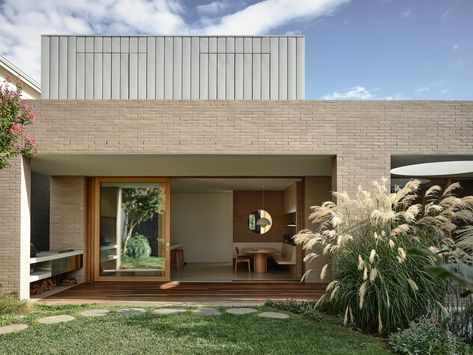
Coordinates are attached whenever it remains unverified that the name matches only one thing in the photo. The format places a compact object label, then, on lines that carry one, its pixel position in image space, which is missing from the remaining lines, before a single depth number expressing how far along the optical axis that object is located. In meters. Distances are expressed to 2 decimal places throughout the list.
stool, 15.22
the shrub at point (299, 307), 7.10
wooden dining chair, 13.76
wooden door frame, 11.32
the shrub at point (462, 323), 5.88
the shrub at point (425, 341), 5.45
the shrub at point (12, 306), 7.39
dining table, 13.62
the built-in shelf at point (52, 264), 9.07
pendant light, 15.61
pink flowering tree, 6.61
